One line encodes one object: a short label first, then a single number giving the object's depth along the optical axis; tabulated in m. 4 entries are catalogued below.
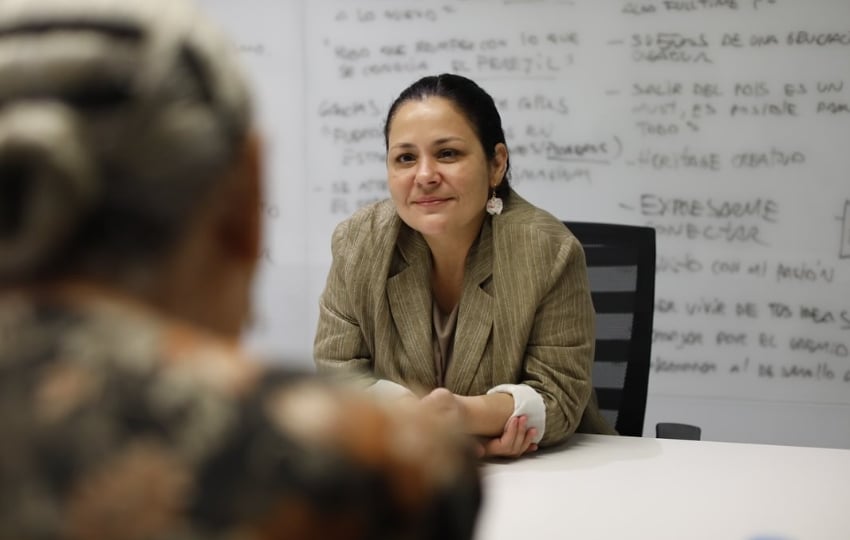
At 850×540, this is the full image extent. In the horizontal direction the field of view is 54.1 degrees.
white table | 1.07
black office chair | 1.85
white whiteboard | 2.41
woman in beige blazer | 1.54
